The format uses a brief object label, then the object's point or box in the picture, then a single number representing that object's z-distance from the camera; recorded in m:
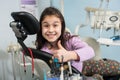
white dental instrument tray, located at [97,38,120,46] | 1.57
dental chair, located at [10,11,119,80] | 0.70
